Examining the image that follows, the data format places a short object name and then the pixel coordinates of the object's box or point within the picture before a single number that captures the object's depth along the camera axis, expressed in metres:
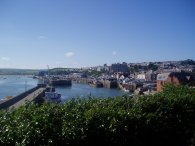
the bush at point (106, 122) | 3.20
